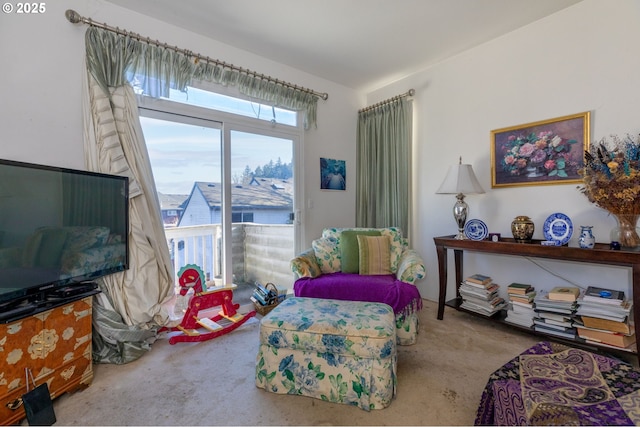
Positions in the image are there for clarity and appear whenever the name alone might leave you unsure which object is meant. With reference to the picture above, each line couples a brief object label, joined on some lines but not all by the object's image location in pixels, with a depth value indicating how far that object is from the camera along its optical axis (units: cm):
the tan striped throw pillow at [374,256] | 251
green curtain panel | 321
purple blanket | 209
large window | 242
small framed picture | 339
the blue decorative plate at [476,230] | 236
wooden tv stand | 132
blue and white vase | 186
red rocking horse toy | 226
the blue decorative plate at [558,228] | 200
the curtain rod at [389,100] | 315
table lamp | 241
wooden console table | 164
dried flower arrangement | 173
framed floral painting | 218
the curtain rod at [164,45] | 193
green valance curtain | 200
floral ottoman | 144
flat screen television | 141
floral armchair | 211
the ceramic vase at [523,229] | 218
